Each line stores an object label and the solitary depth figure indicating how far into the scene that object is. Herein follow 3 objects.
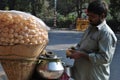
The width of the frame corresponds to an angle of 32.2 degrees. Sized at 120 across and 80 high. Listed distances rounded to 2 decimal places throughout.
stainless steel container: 1.99
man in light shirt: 1.84
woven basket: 2.02
